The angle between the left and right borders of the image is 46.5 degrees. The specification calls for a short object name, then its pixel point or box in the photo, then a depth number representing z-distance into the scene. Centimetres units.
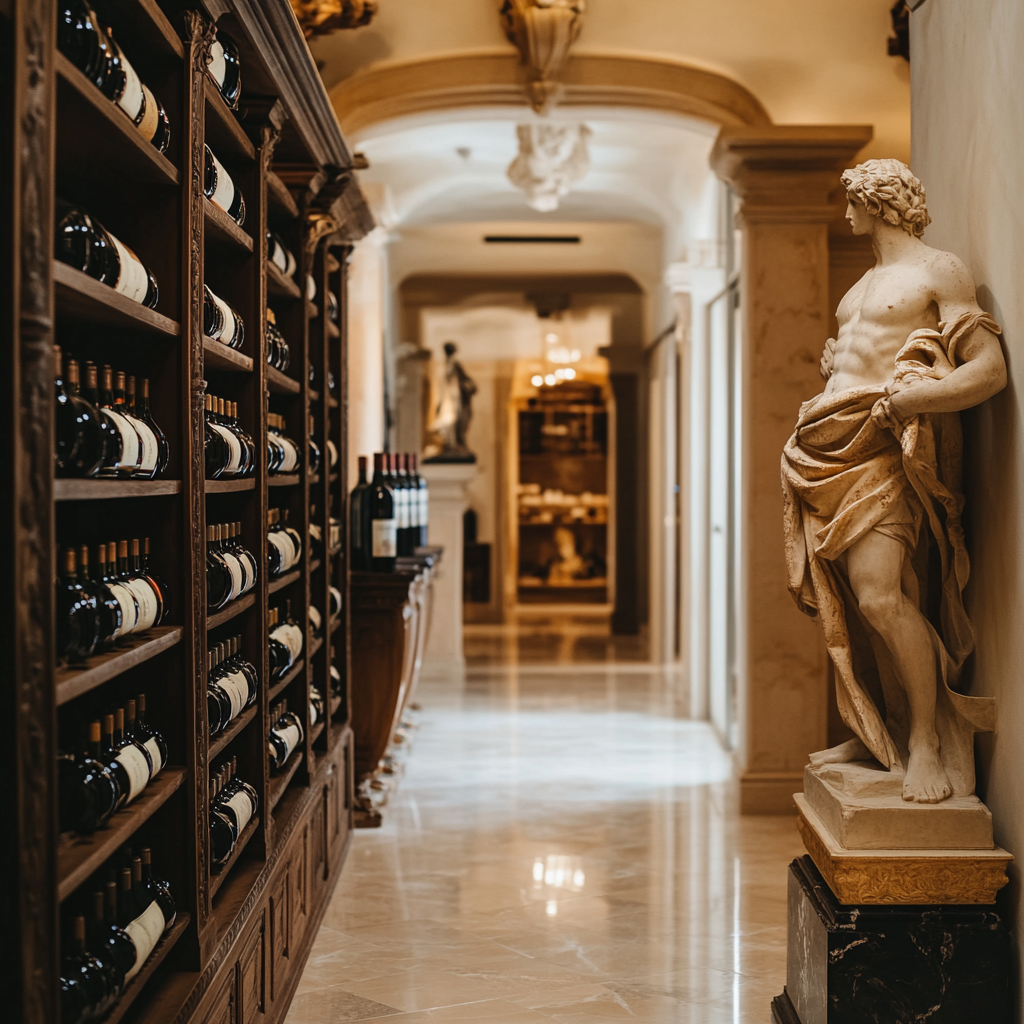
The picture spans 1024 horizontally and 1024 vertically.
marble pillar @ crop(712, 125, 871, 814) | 557
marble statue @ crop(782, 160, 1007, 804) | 286
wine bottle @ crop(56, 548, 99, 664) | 179
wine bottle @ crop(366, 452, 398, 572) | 557
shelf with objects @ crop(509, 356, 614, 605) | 1555
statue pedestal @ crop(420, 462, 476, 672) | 985
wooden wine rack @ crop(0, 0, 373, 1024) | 153
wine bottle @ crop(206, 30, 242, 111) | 274
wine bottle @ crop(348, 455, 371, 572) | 565
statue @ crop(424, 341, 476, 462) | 1138
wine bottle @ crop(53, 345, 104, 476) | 180
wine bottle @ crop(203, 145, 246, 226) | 272
